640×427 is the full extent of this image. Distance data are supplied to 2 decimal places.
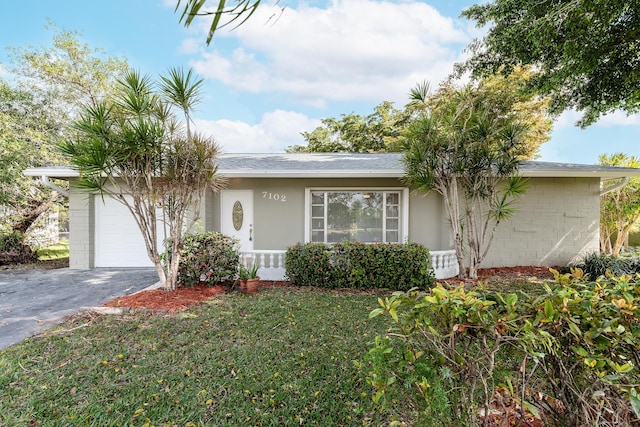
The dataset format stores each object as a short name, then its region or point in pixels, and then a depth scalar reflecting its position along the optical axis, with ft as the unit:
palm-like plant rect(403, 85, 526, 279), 19.27
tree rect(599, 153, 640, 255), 28.50
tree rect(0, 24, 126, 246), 28.78
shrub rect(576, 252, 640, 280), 21.47
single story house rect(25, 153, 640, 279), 25.63
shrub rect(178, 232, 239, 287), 18.10
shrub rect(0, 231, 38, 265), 27.63
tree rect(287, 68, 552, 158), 44.01
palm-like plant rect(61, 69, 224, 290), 14.48
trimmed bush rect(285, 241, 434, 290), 19.15
